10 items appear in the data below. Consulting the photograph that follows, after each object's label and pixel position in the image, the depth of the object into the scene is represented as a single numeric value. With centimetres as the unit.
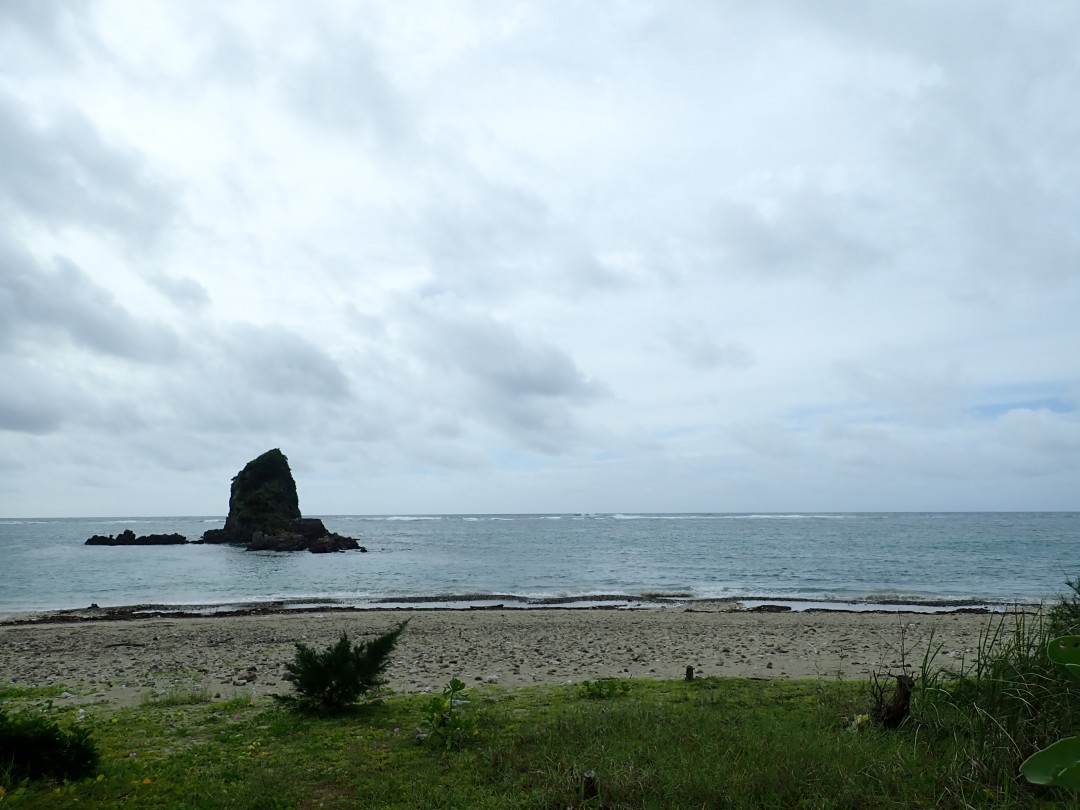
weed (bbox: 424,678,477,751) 804
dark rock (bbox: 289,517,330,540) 10451
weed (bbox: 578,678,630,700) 1070
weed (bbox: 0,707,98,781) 622
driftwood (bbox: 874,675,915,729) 764
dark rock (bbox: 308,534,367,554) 9002
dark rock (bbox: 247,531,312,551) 9588
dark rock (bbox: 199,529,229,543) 11262
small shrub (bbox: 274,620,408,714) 999
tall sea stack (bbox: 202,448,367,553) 10725
